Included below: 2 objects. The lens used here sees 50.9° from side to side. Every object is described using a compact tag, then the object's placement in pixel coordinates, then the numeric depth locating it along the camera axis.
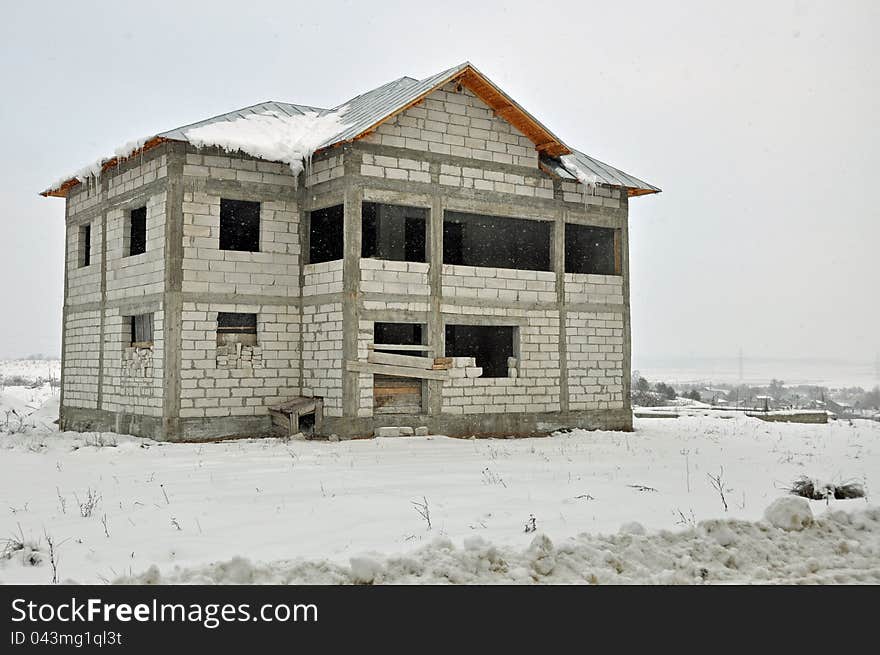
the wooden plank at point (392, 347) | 17.61
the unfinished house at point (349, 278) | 17.55
